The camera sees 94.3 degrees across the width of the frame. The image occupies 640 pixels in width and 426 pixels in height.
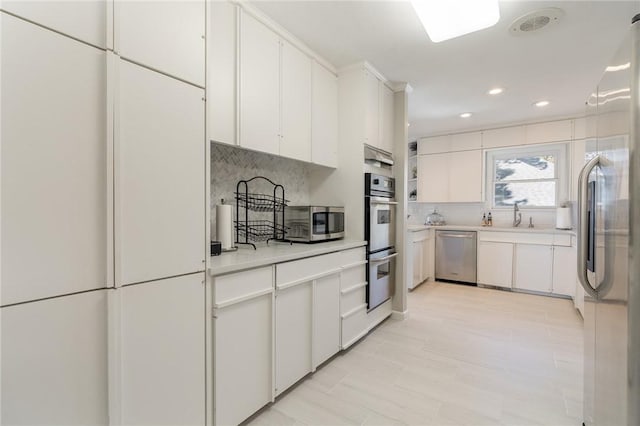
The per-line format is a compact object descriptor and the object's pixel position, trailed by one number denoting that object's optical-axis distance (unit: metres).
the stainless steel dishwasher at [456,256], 4.61
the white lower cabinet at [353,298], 2.41
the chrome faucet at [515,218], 4.68
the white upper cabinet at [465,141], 4.72
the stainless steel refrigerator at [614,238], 0.92
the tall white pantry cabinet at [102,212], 0.91
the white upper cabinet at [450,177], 4.76
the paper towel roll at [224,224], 1.94
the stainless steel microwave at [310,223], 2.33
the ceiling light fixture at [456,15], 1.65
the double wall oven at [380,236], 2.73
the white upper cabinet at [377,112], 2.73
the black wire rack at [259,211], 2.31
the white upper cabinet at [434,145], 5.00
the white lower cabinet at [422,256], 4.28
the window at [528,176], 4.46
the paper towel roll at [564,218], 4.11
